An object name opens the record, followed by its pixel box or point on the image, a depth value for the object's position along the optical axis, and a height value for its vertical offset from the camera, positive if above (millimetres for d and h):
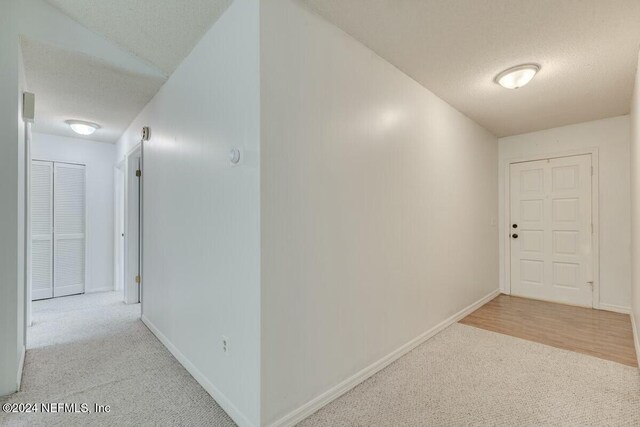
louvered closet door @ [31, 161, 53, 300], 4141 -226
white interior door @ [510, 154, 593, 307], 3934 -215
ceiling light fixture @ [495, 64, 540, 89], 2494 +1185
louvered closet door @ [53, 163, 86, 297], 4355 -214
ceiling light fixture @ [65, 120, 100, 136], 3751 +1121
